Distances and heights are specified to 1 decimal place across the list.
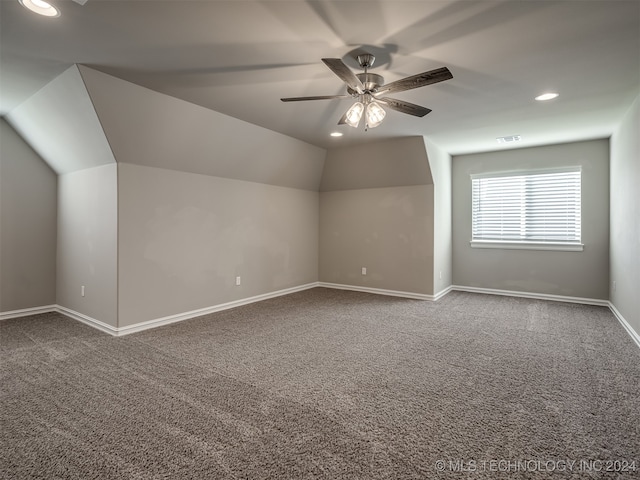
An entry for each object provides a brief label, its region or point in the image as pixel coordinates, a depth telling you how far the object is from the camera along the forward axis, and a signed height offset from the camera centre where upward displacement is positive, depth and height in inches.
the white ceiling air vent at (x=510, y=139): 197.8 +57.8
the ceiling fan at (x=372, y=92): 96.5 +44.9
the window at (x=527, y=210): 212.5 +18.1
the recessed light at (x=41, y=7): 79.8 +54.6
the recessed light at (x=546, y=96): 135.1 +56.3
